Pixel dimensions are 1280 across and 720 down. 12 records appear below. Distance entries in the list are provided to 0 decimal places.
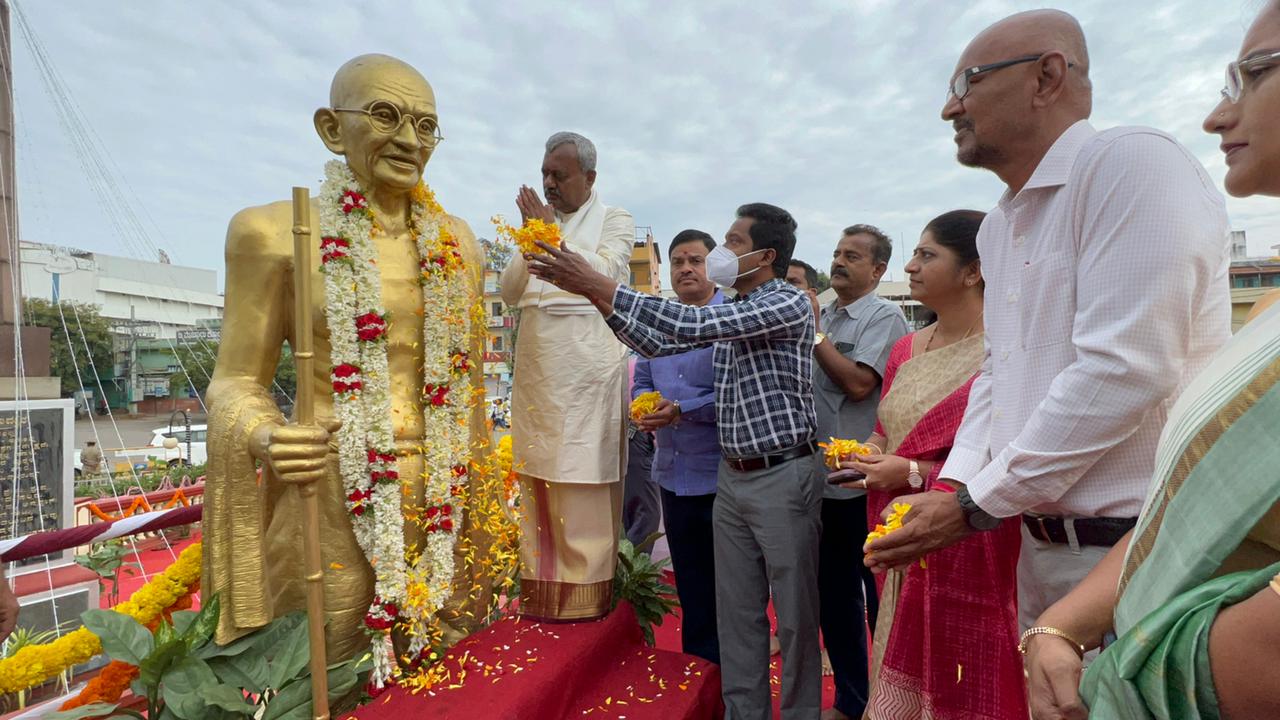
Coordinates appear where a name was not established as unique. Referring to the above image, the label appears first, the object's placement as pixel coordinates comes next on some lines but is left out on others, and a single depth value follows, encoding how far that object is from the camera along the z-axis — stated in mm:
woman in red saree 1937
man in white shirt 1280
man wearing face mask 2697
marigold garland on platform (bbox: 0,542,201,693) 2654
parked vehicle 13938
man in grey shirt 3359
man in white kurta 2951
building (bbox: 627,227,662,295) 31031
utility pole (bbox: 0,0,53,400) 6449
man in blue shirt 3562
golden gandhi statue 2256
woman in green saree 772
